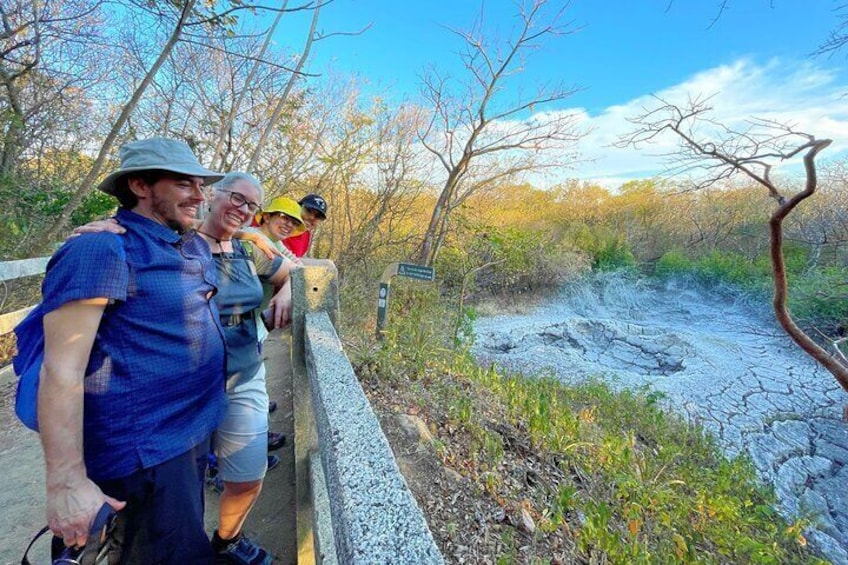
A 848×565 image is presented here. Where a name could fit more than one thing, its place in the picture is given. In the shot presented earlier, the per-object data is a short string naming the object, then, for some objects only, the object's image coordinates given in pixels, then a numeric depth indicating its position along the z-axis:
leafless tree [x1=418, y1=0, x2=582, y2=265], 7.55
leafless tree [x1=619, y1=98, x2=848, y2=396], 3.75
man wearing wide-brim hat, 0.88
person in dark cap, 3.23
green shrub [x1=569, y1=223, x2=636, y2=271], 15.98
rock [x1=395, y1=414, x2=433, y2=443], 2.78
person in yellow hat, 2.43
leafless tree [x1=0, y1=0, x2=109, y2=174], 3.85
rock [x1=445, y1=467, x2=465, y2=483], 2.53
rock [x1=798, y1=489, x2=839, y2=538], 4.77
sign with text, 3.58
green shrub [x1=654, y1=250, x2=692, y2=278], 15.07
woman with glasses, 1.52
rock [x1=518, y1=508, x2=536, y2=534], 2.39
